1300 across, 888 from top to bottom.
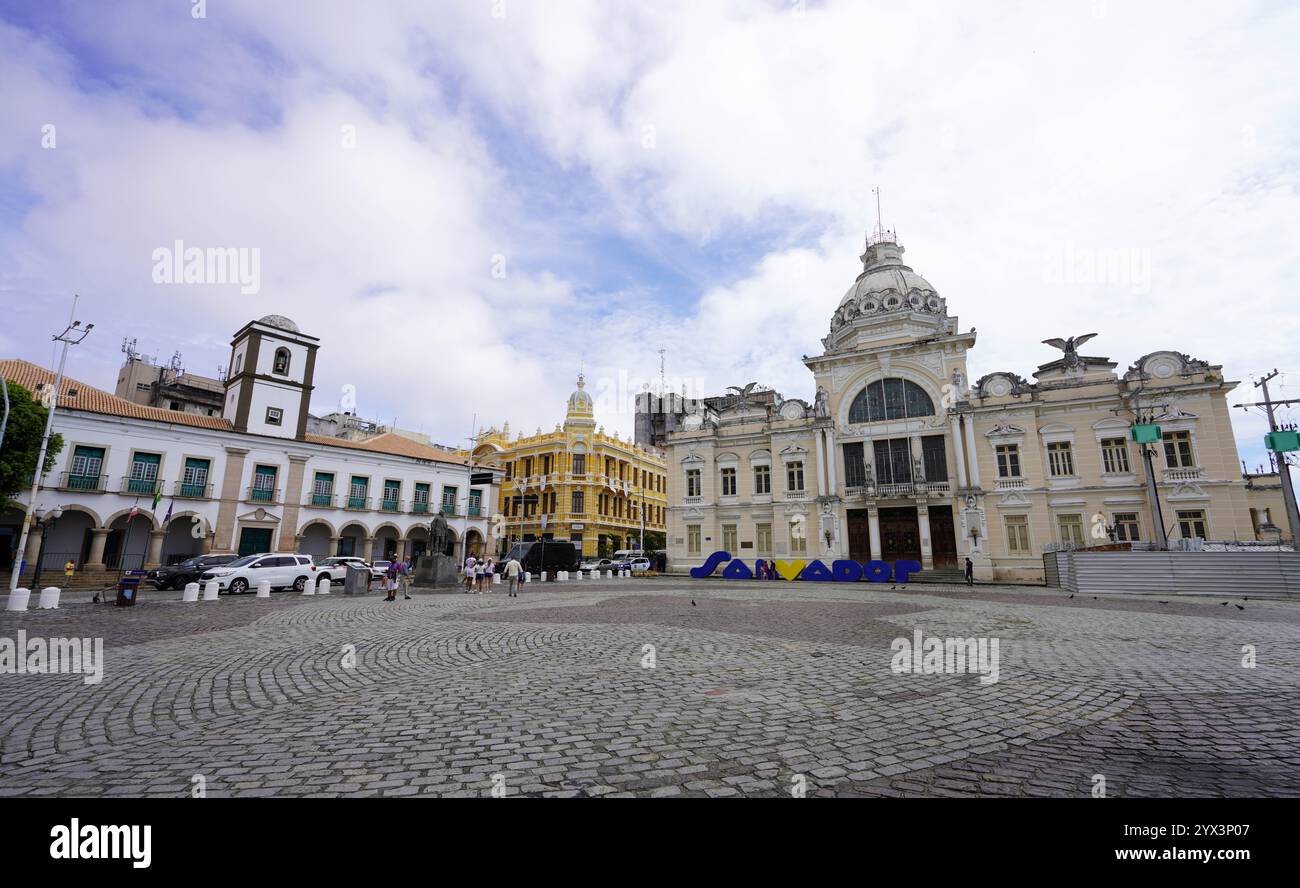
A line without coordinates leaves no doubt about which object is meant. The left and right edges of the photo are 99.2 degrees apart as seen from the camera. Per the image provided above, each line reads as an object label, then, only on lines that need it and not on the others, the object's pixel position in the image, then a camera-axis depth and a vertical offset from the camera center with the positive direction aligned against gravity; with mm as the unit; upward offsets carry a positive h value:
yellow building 48969 +5902
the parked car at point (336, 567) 24825 -816
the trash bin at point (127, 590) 15219 -1101
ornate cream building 28125 +5511
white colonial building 27078 +3941
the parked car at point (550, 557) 35938 -416
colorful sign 29750 -1096
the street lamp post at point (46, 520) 25000 +1325
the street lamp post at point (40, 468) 19172 +2953
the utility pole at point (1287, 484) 22016 +2720
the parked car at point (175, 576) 21016 -992
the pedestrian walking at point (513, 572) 21047 -834
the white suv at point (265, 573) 20672 -884
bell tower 34000 +10687
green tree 21250 +4101
